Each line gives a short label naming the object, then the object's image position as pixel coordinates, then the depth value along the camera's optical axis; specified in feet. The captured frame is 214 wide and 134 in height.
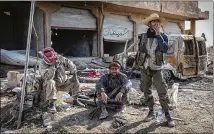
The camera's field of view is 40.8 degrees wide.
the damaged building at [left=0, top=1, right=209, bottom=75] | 43.42
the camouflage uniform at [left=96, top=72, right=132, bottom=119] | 18.07
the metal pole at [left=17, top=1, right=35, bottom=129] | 16.54
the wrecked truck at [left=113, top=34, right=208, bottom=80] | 34.71
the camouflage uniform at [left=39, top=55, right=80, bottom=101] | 18.42
